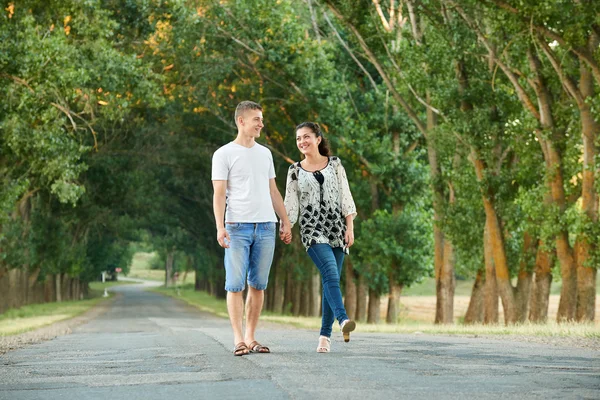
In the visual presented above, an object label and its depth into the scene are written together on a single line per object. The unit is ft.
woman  31.27
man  30.68
